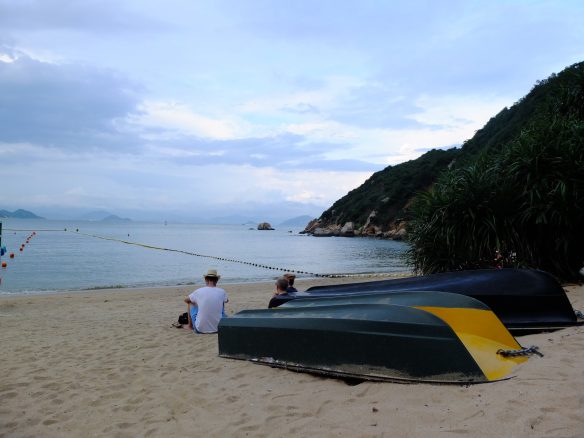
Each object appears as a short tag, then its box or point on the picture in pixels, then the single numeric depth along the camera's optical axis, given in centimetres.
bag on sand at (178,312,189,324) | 716
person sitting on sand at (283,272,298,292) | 698
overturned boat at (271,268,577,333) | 509
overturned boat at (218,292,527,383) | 348
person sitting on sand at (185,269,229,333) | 639
